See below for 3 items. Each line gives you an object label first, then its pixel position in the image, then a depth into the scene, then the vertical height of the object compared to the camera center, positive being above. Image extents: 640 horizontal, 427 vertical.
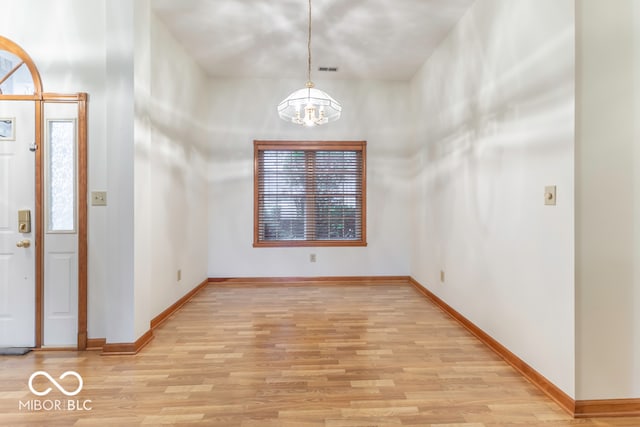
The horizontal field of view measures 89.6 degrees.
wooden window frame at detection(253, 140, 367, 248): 4.92 +0.51
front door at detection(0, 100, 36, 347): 2.67 -0.09
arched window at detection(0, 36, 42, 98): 2.68 +1.16
